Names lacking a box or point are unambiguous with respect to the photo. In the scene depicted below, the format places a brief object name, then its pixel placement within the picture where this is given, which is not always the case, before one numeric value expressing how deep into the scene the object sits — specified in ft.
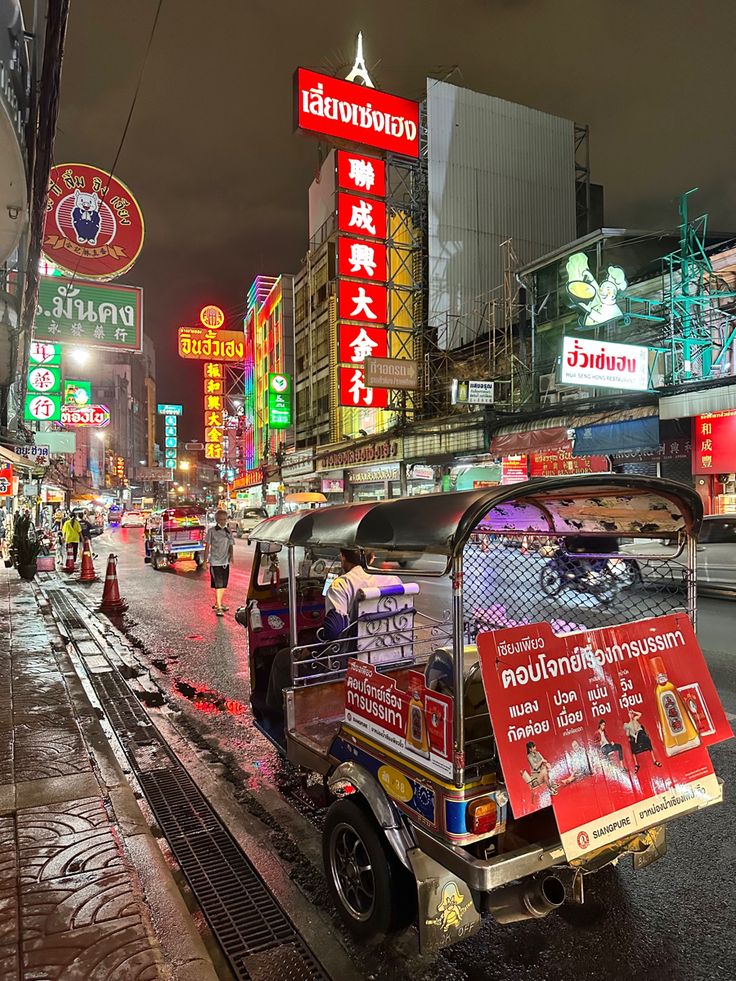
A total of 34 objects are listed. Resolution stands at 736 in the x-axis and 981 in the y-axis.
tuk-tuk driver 15.33
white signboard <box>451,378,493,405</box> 63.57
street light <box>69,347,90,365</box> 56.77
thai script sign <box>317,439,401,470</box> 90.62
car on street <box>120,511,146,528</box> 189.64
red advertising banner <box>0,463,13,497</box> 70.54
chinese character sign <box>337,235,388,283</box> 74.23
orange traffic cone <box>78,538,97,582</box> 58.59
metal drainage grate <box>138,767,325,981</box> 9.85
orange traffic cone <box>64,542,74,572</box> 68.69
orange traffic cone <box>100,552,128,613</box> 41.73
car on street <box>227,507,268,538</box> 114.67
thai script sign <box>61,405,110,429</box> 81.76
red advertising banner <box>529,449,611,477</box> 56.39
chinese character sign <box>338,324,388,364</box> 75.25
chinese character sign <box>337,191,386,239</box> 73.51
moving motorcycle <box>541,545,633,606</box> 15.87
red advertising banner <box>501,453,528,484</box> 65.00
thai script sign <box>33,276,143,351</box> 35.63
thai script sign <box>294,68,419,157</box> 74.84
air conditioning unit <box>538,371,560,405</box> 65.17
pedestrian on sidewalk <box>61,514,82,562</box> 73.05
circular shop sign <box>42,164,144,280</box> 30.07
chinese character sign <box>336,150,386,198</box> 74.43
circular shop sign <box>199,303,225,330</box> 189.37
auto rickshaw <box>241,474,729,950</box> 8.48
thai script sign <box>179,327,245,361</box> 188.65
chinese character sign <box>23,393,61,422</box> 66.44
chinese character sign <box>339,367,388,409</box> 79.10
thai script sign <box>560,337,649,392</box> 48.80
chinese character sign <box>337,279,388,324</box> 75.05
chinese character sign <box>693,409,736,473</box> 47.47
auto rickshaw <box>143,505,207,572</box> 70.33
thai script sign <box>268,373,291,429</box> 155.02
